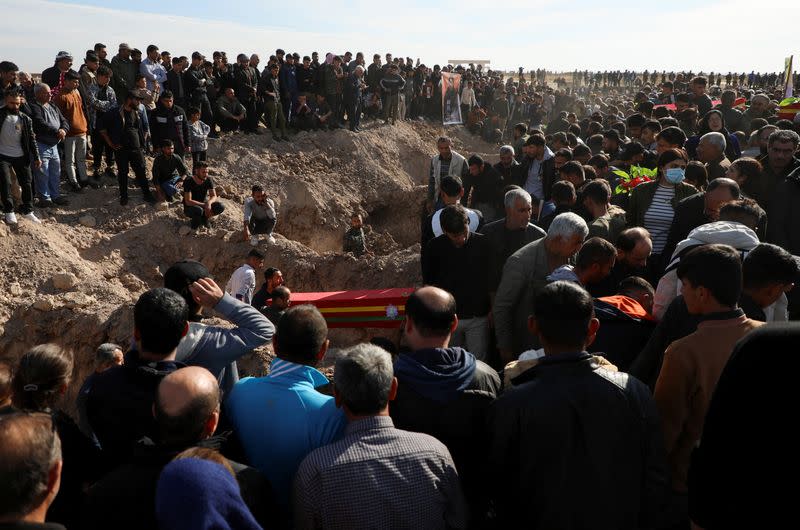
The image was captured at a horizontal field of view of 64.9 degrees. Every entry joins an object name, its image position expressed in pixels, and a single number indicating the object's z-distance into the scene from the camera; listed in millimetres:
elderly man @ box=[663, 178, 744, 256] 4809
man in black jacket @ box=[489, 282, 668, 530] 2510
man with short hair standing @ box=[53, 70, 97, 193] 10352
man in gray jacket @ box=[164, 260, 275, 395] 3305
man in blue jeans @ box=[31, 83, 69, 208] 9570
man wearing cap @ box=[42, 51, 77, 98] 10391
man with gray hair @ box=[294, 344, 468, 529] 2365
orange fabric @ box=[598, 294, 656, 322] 3658
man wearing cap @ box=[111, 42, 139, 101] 12258
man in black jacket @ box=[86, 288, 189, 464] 2783
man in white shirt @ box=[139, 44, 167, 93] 12805
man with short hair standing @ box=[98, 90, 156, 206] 10906
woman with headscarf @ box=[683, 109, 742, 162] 8859
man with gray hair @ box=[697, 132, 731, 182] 6750
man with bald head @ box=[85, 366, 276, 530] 2156
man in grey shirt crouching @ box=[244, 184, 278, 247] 11875
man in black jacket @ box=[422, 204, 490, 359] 5230
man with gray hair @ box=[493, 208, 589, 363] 4516
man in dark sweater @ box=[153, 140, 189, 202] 11789
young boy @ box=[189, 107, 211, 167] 13039
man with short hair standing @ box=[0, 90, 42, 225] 8844
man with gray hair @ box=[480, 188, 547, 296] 5340
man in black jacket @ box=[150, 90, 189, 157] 12023
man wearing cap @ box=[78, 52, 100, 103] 11211
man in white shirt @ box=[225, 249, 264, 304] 8376
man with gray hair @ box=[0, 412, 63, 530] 1814
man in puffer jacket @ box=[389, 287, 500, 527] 2770
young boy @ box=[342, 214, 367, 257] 12375
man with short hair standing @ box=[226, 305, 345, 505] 2715
